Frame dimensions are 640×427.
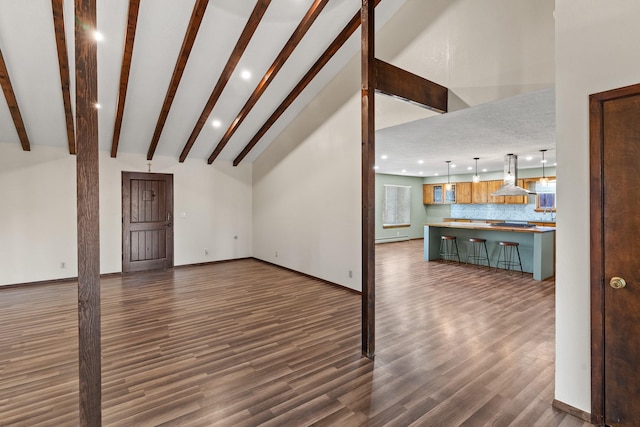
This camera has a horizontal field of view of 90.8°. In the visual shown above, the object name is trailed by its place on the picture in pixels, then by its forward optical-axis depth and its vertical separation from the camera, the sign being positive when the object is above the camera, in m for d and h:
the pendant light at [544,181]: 7.46 +0.69
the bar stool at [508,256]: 6.60 -1.01
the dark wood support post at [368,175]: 2.99 +0.34
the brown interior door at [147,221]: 6.87 -0.19
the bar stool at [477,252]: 7.18 -0.99
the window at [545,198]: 9.33 +0.33
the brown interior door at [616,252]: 1.94 -0.28
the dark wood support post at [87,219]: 1.87 -0.04
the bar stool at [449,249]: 7.85 -0.98
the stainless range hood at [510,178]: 7.05 +0.72
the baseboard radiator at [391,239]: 11.21 -1.05
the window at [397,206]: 11.57 +0.17
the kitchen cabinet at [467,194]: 10.27 +0.60
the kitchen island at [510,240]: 5.99 -0.66
